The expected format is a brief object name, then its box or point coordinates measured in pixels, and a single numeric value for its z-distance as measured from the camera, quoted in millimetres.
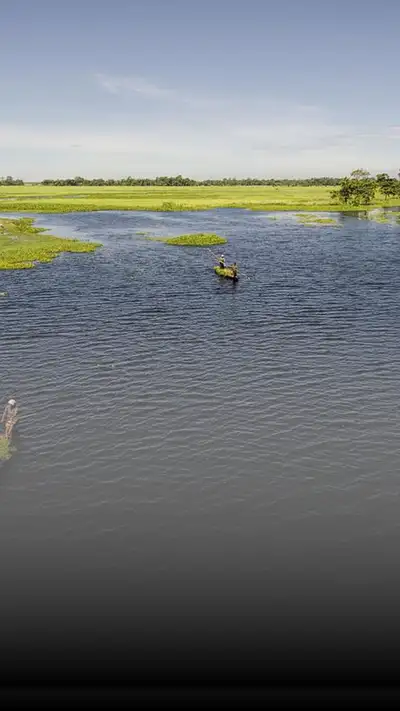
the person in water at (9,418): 32734
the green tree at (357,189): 193625
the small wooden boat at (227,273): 74375
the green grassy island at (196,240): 107425
